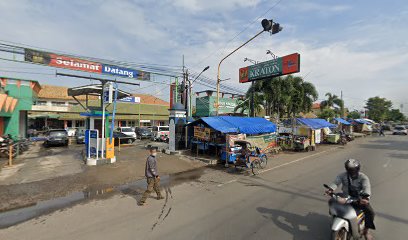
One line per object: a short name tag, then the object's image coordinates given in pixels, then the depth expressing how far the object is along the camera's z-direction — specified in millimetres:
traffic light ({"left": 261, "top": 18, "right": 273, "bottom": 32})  11946
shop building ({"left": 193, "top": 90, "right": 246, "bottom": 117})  35969
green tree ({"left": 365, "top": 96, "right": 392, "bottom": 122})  75750
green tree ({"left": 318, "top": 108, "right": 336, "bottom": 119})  40156
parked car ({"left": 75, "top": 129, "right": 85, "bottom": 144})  23750
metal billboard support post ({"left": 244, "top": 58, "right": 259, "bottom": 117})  21678
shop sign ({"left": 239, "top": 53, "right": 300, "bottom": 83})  18391
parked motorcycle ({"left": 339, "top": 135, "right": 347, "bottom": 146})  24328
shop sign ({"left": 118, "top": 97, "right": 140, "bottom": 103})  29806
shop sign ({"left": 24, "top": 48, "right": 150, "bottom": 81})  17480
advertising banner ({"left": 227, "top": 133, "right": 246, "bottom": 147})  12832
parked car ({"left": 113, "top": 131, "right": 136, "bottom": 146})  21923
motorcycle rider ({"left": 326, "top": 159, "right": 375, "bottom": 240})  4051
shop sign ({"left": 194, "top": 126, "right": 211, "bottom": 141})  14672
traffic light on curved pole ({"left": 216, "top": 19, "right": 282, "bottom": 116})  11836
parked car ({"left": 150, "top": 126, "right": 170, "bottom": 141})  25750
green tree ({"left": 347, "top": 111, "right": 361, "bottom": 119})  73719
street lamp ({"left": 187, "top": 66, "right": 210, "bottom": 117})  21891
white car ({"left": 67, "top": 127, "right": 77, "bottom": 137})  31398
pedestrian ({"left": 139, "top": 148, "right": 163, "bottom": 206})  6805
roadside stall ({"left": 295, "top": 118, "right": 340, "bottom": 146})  20906
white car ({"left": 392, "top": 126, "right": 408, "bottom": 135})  42834
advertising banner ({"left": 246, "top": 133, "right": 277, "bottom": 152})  15408
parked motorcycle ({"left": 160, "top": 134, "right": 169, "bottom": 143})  24266
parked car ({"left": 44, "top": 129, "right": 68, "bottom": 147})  20667
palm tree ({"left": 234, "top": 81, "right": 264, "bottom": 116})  25562
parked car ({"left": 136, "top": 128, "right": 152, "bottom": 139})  30197
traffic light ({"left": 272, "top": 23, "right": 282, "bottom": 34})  11781
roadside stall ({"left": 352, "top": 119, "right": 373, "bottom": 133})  42750
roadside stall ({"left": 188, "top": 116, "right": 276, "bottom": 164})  12938
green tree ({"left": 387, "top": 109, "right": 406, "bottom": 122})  97062
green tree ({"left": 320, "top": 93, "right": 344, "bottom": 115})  46000
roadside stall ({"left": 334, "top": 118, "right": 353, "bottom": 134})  34372
